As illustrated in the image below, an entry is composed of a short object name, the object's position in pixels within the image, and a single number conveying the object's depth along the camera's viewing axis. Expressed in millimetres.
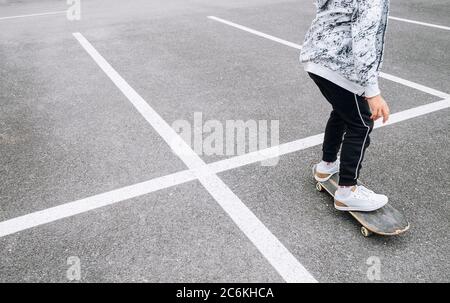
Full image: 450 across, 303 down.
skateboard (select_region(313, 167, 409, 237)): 2697
